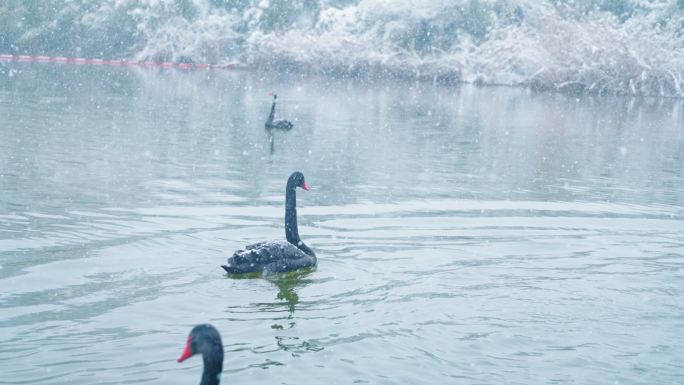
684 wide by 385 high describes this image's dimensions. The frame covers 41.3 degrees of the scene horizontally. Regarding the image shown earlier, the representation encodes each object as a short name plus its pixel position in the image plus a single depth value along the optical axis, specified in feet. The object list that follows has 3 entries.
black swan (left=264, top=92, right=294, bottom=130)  76.89
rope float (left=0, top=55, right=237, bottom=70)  163.53
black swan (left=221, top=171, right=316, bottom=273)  31.35
